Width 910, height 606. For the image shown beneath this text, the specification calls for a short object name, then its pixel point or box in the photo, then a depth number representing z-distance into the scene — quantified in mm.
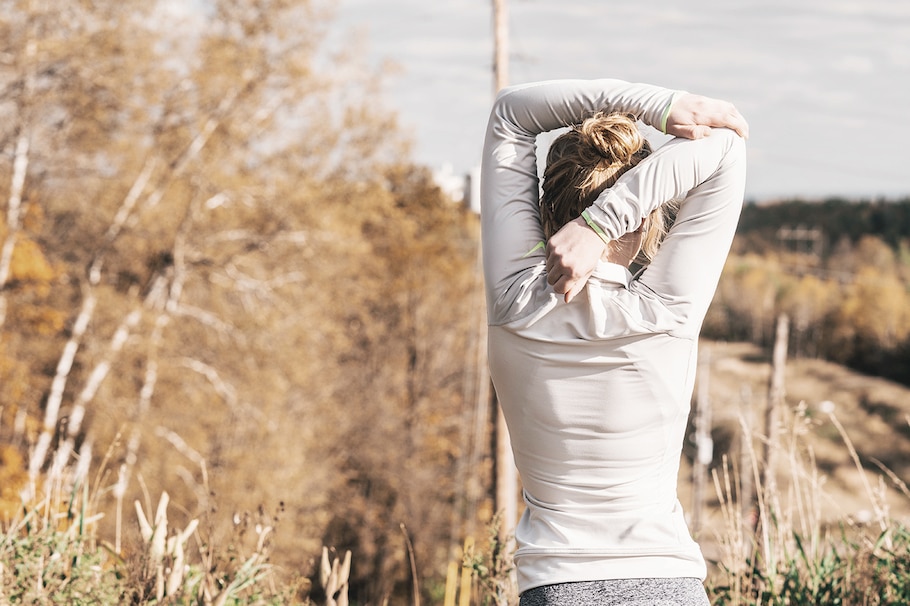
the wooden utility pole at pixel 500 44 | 12719
